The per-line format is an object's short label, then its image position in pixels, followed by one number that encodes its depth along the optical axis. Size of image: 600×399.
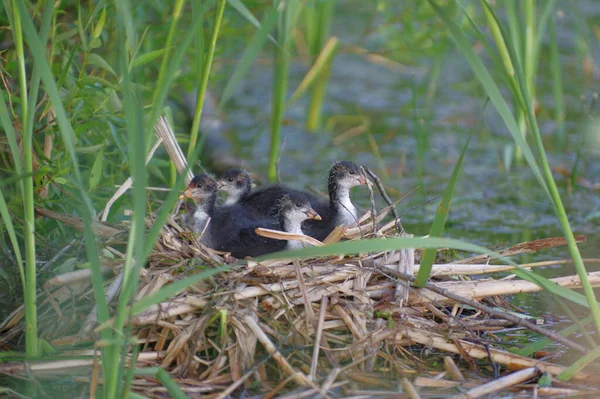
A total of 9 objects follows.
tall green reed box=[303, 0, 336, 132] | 15.99
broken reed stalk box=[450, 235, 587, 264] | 9.00
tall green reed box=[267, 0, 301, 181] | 11.82
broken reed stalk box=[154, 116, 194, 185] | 9.78
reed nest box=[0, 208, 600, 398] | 7.62
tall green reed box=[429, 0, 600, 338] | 6.61
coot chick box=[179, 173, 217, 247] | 10.14
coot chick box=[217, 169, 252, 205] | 11.05
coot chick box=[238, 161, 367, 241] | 10.50
